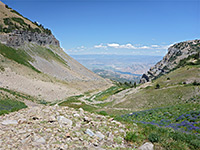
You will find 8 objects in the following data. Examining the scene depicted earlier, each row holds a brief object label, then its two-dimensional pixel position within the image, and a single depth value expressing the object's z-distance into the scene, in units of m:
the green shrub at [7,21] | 86.50
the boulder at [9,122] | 8.47
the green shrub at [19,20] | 95.61
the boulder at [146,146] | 7.85
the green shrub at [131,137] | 8.50
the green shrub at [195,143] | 8.38
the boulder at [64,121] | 8.84
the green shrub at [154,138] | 8.62
